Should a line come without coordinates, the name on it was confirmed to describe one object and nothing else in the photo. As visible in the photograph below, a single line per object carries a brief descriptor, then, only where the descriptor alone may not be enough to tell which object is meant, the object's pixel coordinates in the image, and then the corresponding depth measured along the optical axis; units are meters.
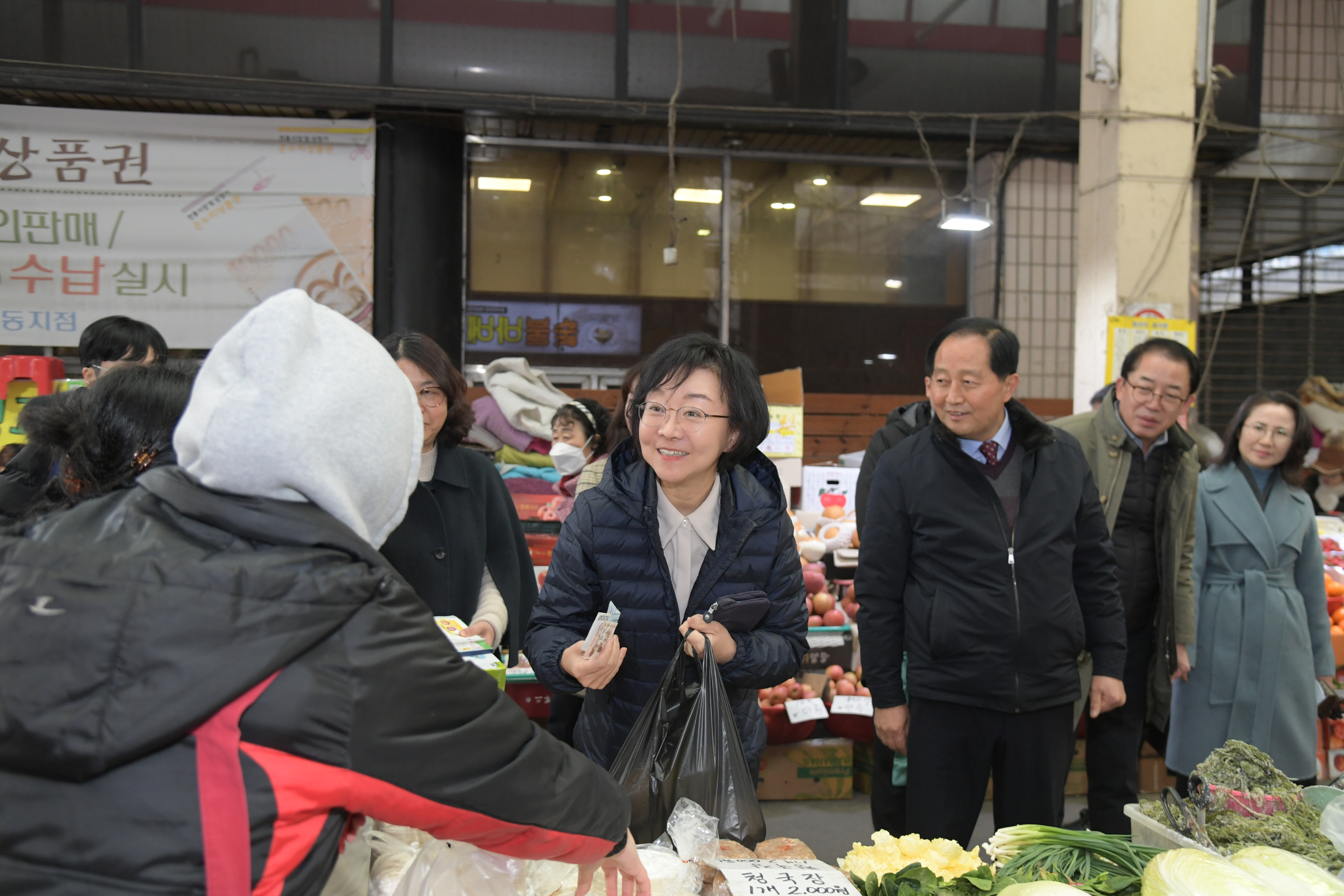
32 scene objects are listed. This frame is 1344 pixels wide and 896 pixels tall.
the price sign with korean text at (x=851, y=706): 4.22
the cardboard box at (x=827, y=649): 4.50
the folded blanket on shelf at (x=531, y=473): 5.73
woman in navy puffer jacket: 2.07
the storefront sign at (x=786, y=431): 5.21
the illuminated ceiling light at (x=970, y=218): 7.17
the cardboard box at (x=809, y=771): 4.27
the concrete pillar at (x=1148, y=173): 5.45
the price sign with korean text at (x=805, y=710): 4.16
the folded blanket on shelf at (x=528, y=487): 5.31
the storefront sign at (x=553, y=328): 7.37
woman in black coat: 2.50
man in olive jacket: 3.28
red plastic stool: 4.00
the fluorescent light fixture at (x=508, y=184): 7.37
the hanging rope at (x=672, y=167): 6.87
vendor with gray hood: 0.86
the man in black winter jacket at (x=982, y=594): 2.61
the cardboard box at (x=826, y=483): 5.19
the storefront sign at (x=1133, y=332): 5.43
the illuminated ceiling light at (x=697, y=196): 7.64
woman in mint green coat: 3.55
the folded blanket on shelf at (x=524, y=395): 6.08
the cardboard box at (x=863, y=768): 4.32
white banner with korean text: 6.46
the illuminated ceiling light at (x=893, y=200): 7.91
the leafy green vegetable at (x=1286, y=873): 1.57
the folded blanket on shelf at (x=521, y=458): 6.00
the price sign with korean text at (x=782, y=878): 1.61
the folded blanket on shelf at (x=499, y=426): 6.08
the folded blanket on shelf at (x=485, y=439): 6.10
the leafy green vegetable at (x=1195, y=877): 1.55
